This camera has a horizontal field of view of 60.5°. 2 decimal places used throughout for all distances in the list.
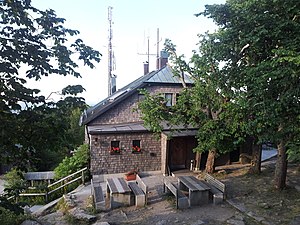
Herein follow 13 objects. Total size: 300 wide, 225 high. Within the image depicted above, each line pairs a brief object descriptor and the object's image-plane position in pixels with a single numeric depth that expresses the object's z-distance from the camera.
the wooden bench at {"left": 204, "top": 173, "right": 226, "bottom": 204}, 9.51
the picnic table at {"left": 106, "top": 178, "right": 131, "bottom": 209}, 9.37
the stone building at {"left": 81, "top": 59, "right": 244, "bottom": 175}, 13.49
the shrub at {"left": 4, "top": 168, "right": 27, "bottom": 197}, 4.58
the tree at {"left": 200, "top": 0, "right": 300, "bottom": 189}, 7.96
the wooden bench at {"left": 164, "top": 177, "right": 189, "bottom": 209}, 9.16
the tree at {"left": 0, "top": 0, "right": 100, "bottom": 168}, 4.08
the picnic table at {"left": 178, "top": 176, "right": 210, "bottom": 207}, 9.29
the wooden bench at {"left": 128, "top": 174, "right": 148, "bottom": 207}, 9.44
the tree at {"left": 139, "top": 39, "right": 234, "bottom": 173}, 11.02
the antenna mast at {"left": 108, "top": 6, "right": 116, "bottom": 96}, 25.24
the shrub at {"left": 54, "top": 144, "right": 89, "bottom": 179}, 13.64
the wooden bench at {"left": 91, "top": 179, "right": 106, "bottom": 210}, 9.04
